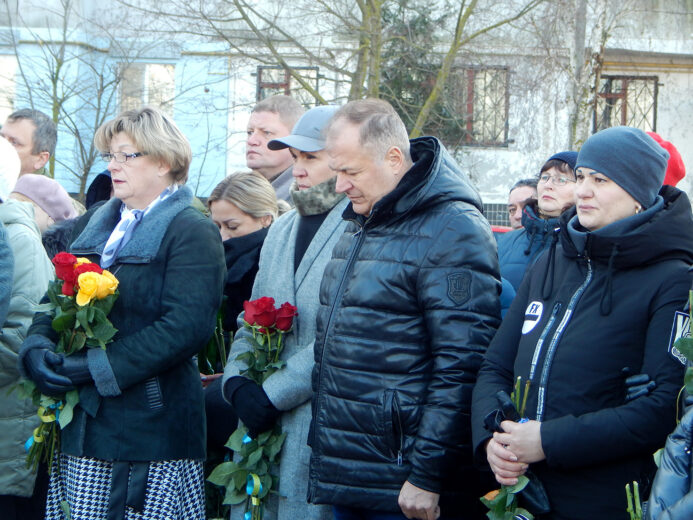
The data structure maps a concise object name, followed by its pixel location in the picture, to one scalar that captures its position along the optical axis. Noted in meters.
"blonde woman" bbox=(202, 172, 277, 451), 4.16
